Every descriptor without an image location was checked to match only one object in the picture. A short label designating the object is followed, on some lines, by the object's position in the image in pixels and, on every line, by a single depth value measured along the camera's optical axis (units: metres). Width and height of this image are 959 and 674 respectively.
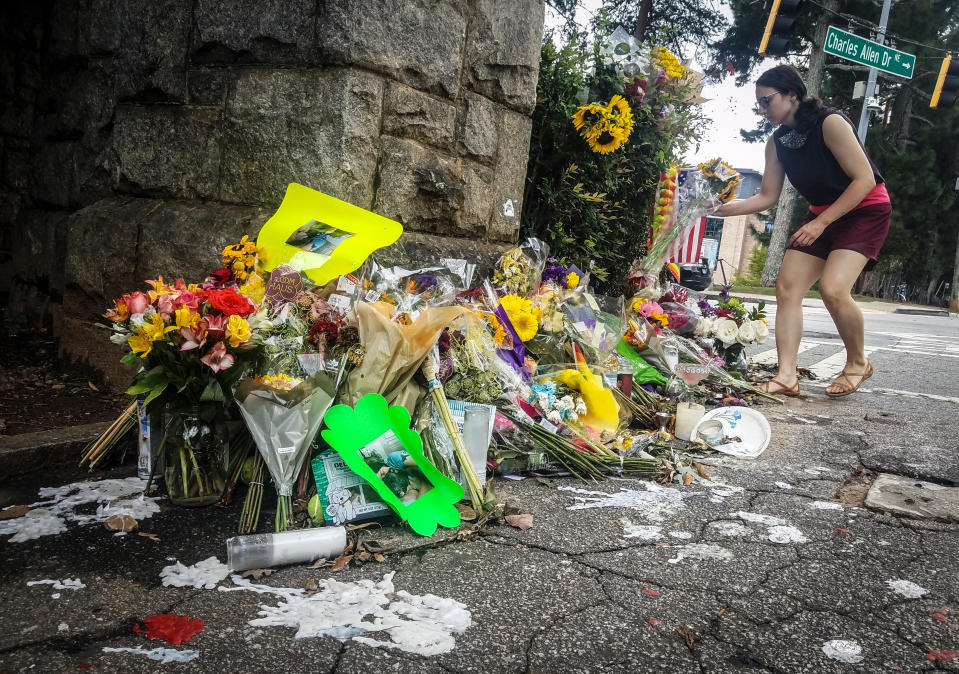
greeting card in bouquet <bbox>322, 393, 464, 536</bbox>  1.89
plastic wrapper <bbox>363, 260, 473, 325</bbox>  2.31
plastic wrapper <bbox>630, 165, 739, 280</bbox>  4.35
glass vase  1.96
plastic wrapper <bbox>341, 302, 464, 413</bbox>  2.06
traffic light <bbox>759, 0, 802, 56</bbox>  9.40
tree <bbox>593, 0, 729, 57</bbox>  12.17
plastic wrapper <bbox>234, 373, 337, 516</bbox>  1.89
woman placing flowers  3.80
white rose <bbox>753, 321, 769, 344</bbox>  4.36
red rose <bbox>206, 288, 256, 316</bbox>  1.87
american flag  4.52
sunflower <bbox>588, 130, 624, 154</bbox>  4.00
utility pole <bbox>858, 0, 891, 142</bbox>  15.33
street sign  9.48
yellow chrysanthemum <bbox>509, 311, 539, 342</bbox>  2.91
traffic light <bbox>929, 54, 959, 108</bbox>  12.19
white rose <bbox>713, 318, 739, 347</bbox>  4.35
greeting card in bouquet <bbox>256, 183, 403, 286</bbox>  2.23
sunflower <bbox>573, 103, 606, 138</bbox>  3.97
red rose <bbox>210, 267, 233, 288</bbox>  2.28
